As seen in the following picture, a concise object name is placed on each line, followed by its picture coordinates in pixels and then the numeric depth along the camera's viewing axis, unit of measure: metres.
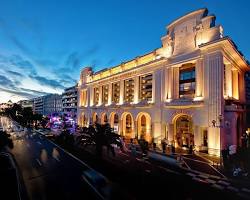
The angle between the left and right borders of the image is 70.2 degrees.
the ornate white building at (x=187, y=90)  24.80
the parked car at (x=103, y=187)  10.85
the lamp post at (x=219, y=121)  23.41
